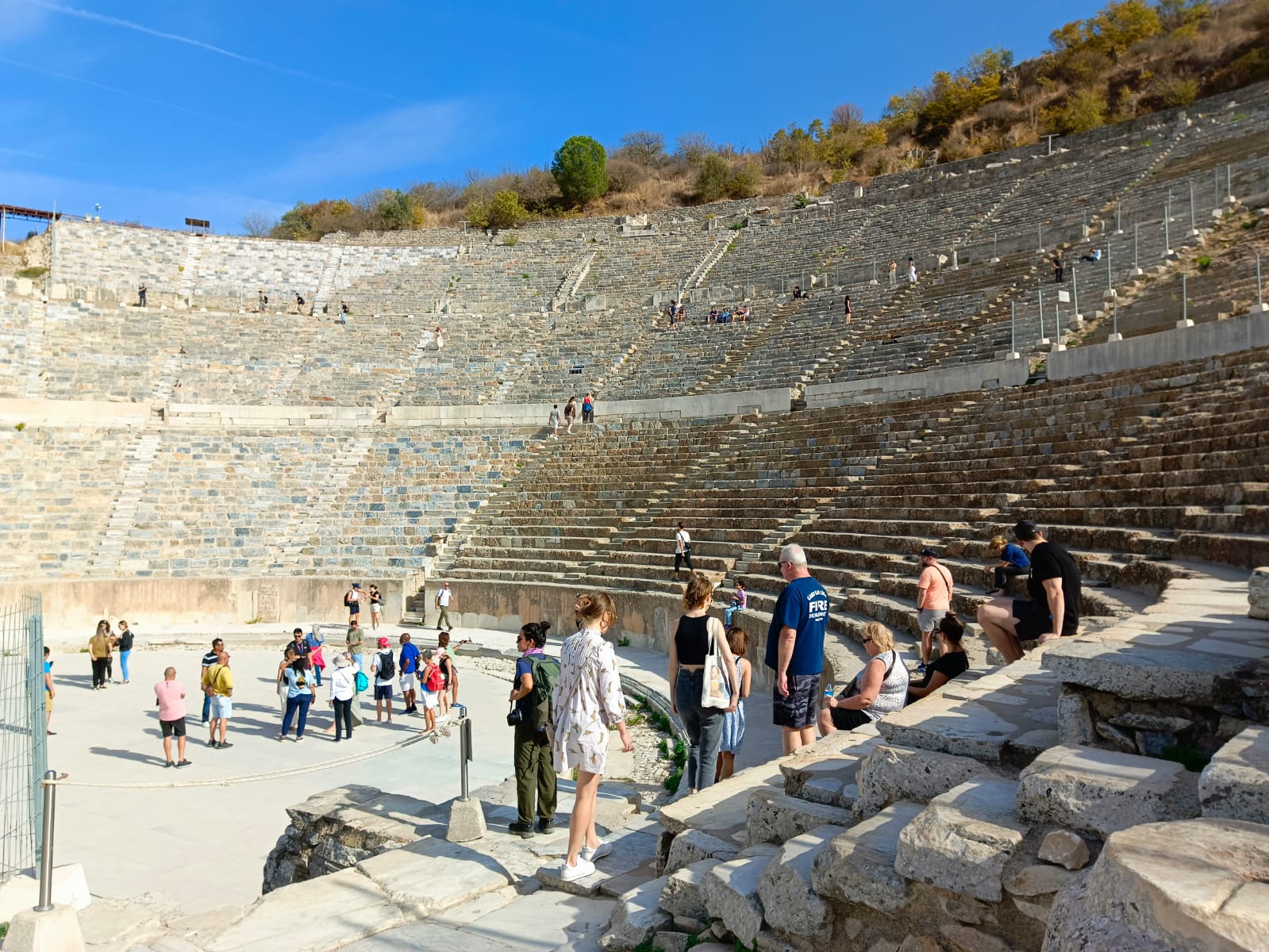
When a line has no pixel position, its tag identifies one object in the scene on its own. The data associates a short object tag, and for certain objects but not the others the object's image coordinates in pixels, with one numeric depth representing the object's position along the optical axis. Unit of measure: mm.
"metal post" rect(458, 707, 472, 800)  6047
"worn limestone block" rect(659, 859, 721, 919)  3855
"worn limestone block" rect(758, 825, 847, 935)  3318
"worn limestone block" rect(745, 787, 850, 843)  3960
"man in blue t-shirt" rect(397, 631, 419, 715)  12273
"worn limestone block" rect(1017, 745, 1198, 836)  2844
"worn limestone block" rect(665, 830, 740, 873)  4164
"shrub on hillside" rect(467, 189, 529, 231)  46969
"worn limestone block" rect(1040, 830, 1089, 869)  2807
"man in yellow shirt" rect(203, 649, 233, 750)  11016
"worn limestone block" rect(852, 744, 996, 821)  3678
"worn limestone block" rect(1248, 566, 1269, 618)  5121
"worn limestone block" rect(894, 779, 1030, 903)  2928
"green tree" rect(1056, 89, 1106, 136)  38875
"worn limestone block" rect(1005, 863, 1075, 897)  2791
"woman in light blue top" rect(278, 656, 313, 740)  11227
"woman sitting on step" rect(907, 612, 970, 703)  6141
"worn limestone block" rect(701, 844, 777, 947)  3486
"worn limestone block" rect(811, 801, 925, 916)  3123
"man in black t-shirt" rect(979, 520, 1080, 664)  6449
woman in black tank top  5910
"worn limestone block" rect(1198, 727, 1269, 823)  2598
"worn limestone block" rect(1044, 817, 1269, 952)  2045
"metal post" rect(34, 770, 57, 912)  4605
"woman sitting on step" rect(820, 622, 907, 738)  5848
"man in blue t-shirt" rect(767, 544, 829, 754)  5867
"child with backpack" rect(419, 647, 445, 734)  11375
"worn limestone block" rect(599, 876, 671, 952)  3850
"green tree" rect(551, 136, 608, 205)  51219
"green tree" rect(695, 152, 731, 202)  48750
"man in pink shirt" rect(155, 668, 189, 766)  10219
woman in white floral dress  4973
